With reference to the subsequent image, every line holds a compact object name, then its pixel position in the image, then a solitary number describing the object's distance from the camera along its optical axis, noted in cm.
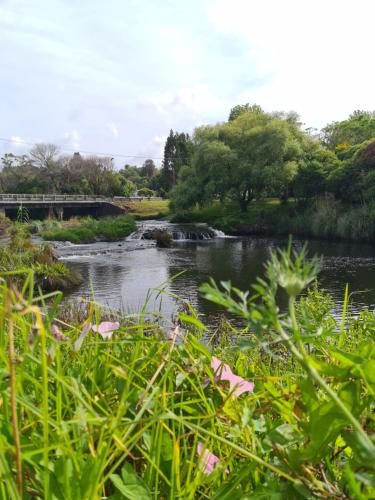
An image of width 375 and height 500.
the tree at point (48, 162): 6512
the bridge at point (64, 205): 4175
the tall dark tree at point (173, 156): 7162
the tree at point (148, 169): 10081
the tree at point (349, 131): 4634
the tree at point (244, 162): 3212
